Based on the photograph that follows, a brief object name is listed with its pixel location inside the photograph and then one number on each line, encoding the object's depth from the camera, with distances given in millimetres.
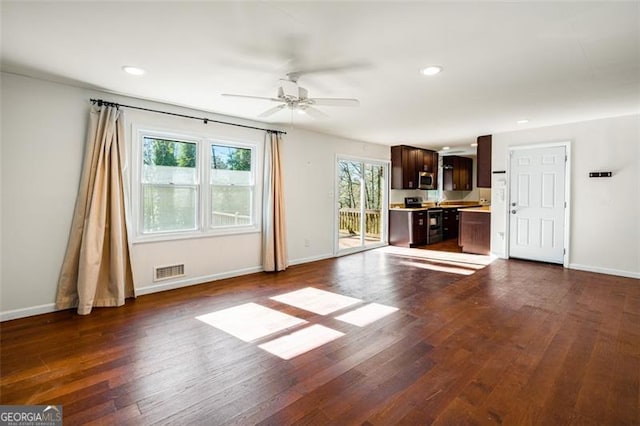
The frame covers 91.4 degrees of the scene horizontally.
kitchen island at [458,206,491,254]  6480
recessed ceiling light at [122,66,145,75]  3025
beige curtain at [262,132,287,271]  5188
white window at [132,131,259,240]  4137
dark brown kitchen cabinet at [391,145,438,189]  7656
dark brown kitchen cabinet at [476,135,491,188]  6254
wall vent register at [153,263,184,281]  4212
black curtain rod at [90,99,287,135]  3605
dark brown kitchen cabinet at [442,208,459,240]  8656
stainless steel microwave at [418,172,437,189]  8094
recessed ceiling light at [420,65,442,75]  2918
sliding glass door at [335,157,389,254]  6781
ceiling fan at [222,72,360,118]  3000
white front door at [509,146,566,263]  5457
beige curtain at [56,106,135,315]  3467
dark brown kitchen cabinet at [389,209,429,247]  7518
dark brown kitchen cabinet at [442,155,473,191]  9023
